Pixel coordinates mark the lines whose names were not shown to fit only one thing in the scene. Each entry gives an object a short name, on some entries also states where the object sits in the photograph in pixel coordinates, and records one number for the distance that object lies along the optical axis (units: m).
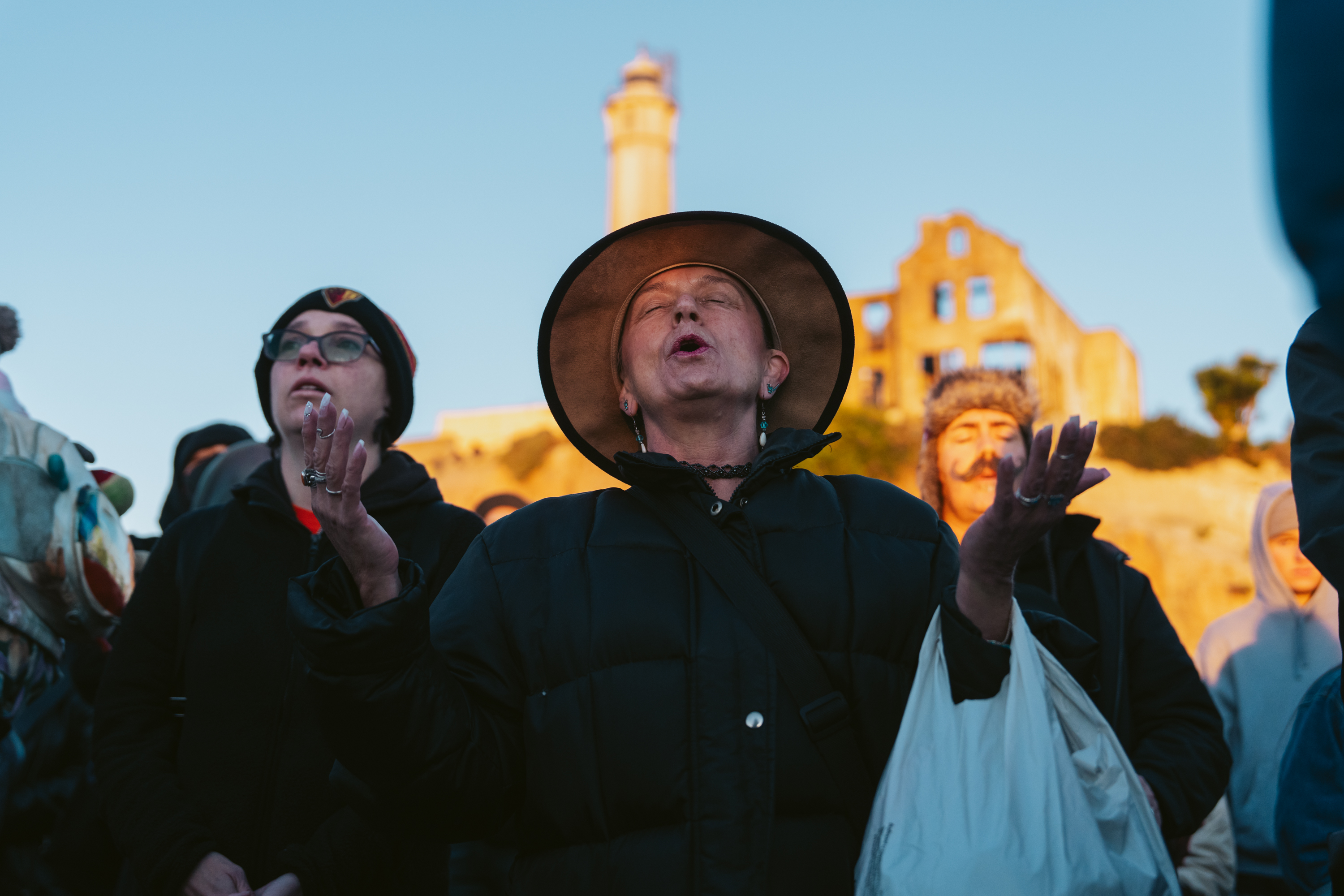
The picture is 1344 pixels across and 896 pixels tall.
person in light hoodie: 4.56
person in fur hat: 3.00
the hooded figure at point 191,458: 5.50
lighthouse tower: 55.22
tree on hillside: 30.94
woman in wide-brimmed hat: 2.12
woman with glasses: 2.79
